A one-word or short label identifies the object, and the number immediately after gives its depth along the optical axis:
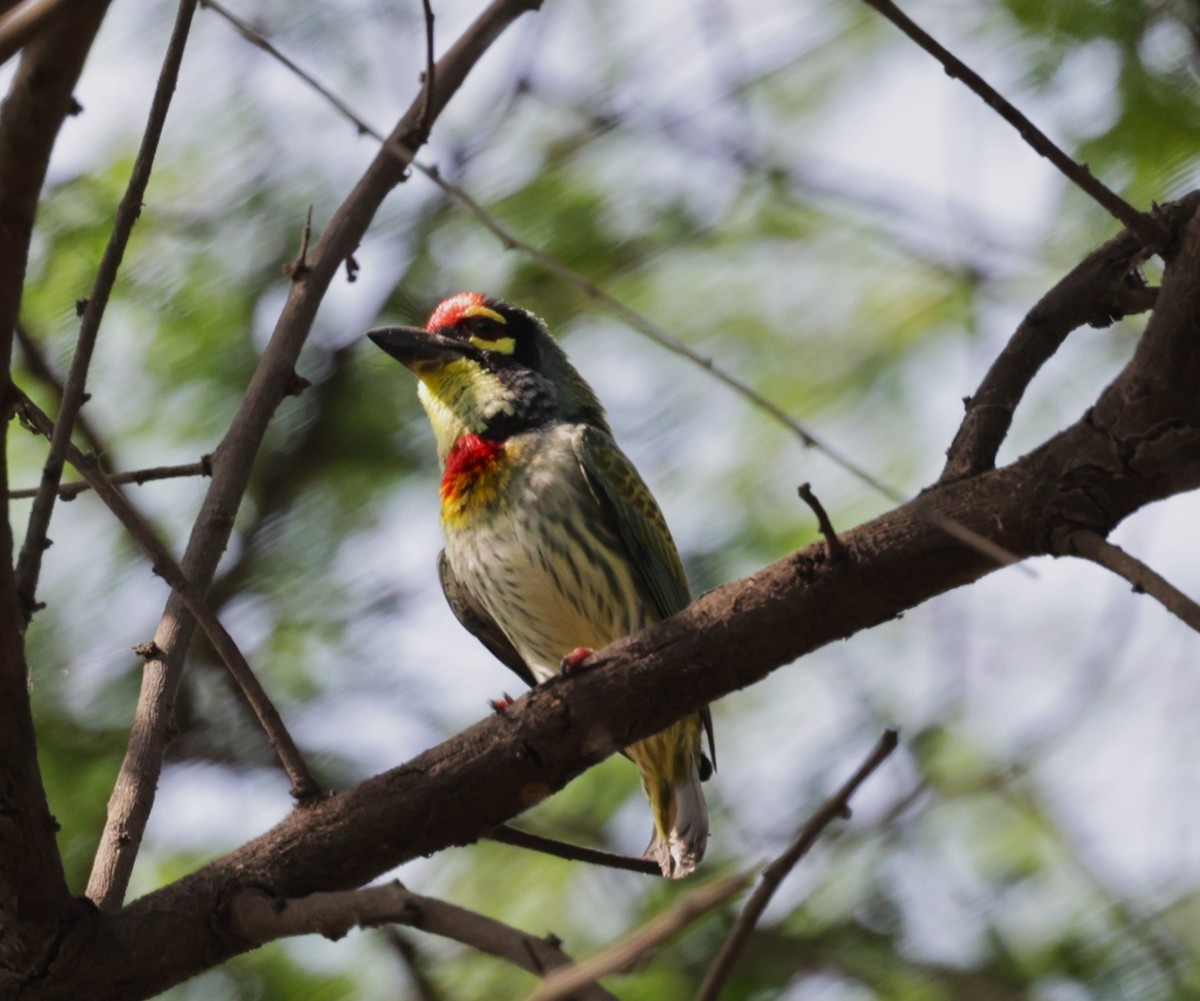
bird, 8.09
